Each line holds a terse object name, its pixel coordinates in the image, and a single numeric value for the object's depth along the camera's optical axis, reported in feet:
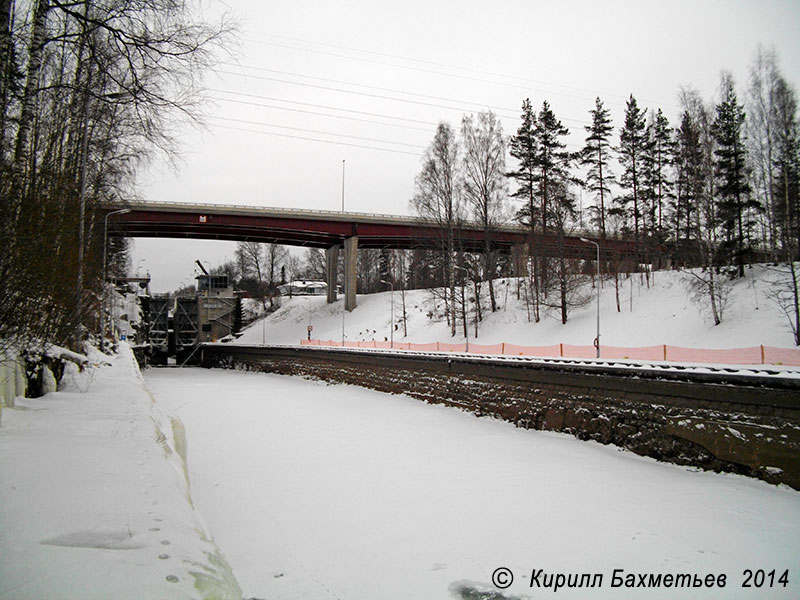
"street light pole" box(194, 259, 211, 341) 239.09
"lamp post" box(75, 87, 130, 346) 43.03
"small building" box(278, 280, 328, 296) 293.64
